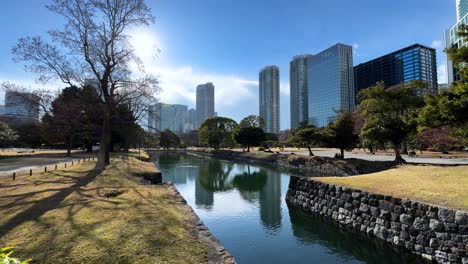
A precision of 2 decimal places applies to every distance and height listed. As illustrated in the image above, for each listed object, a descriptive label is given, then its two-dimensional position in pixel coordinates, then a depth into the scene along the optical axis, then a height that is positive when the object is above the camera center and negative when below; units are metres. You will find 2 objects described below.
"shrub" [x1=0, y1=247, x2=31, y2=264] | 1.86 -0.78
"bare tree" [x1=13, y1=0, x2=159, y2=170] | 17.16 +4.88
